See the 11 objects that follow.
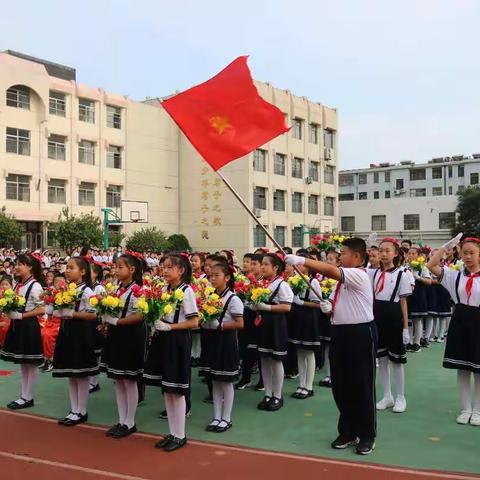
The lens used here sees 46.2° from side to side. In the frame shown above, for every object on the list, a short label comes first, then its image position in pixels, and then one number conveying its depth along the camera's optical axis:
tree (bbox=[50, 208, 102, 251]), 27.61
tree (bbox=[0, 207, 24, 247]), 25.21
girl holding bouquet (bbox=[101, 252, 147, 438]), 5.25
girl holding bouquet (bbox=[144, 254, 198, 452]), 4.90
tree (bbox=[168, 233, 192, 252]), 35.31
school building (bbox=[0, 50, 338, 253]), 29.12
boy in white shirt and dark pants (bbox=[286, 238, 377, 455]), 4.69
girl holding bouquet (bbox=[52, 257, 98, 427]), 5.62
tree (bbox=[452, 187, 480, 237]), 42.17
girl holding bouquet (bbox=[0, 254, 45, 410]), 6.22
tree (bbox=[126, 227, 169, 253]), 32.41
